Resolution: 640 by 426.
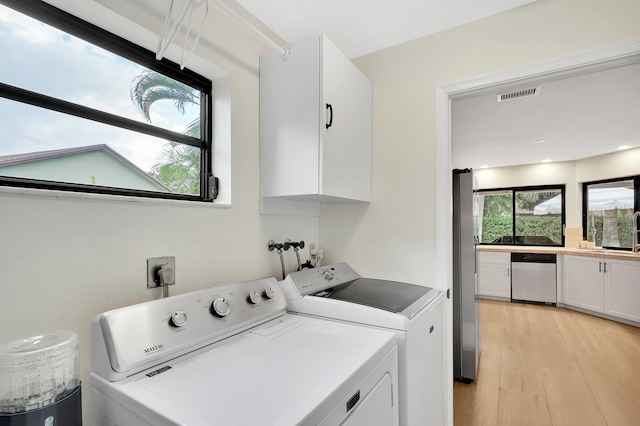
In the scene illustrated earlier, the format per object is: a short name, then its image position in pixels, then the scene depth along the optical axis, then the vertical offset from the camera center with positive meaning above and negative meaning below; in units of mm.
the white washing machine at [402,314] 1181 -429
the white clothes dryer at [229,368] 705 -442
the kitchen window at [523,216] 5336 -34
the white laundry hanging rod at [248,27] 1139 +781
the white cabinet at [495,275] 5125 -1026
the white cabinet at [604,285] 3838 -968
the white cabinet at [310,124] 1465 +460
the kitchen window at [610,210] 4324 +54
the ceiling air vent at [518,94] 2284 +932
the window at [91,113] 952 +370
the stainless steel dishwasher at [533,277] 4828 -1016
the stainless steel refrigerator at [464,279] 2537 -555
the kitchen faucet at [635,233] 4102 -253
